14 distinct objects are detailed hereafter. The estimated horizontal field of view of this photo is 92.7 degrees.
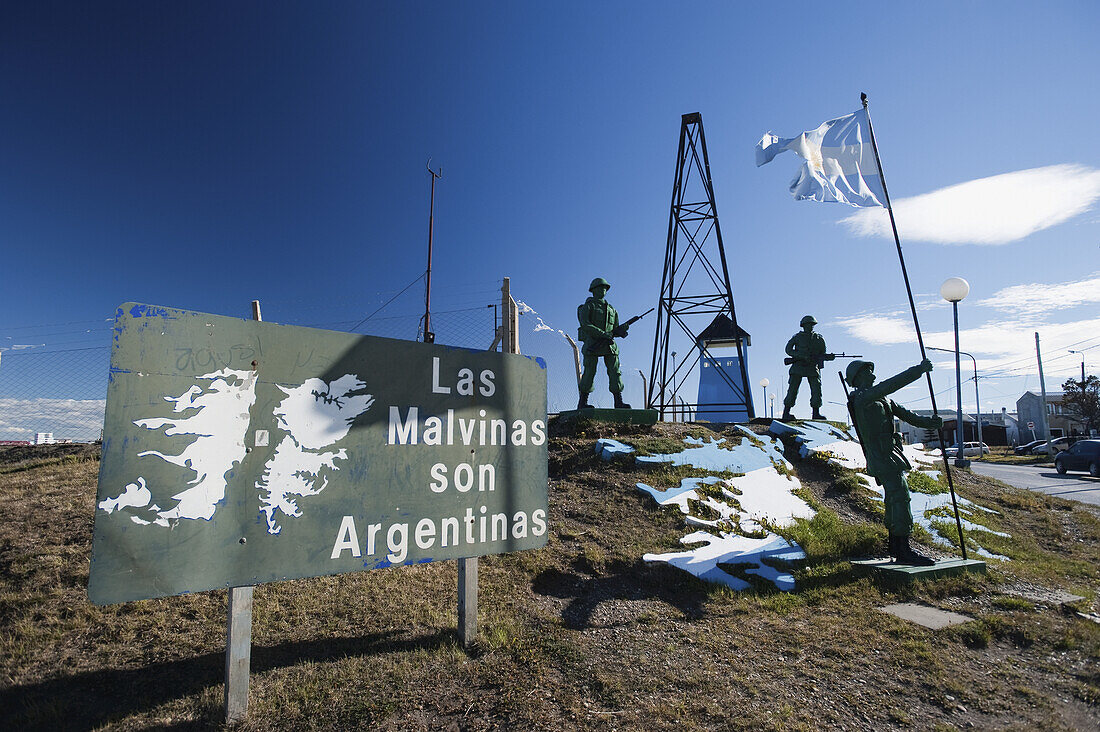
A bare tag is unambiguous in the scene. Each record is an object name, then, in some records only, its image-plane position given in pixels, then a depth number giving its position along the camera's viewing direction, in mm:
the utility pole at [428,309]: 9086
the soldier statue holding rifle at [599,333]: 8664
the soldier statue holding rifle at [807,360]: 10469
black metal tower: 11602
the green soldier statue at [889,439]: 5133
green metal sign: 2492
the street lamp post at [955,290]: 10594
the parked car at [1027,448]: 35041
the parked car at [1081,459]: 17719
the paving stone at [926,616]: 4000
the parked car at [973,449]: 32075
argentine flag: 6977
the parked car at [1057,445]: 30430
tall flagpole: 5348
